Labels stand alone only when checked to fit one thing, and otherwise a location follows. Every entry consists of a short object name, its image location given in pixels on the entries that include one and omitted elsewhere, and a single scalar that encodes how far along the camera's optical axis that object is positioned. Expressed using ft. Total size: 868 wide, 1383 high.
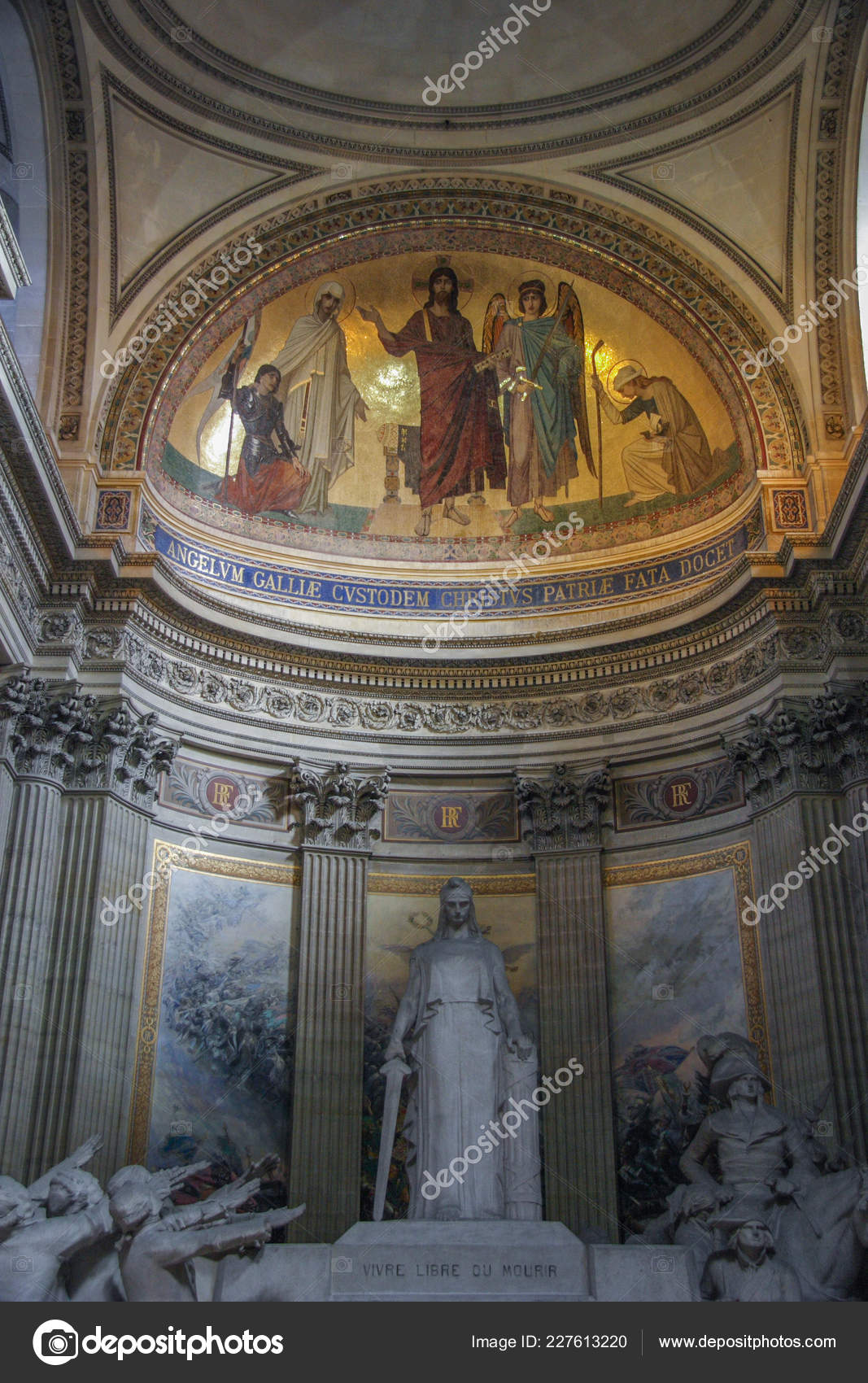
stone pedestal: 31.32
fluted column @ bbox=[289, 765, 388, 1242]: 53.78
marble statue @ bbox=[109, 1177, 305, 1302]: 31.55
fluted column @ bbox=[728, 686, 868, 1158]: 49.19
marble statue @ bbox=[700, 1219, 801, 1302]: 33.09
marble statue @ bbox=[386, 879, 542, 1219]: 34.09
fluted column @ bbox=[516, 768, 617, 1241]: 54.24
